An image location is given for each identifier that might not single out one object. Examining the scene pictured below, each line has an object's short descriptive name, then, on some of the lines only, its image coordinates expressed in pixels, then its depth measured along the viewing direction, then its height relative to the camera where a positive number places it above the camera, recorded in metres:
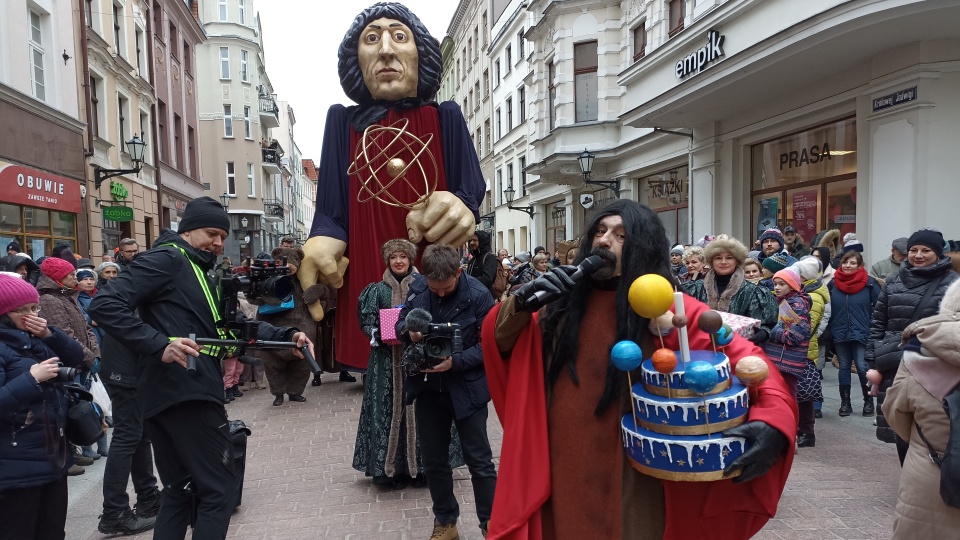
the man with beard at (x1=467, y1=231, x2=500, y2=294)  8.12 -0.21
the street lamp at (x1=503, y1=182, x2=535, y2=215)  23.36 +1.69
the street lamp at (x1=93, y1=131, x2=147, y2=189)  13.93 +2.03
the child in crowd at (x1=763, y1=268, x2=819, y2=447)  5.03 -0.73
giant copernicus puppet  5.10 +0.68
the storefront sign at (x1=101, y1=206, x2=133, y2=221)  13.63 +0.82
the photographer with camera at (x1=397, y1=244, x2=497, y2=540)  3.22 -0.69
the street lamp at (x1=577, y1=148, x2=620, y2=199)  13.86 +1.73
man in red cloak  1.98 -0.56
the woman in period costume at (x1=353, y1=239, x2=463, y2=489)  4.45 -1.25
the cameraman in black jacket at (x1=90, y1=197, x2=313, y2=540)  2.76 -0.56
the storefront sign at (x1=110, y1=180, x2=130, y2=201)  15.62 +1.47
